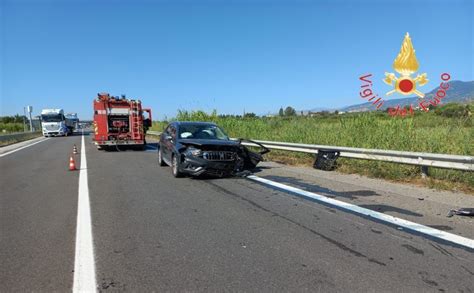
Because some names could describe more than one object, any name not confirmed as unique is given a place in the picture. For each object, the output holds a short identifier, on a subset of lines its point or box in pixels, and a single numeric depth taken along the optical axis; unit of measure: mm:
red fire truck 20266
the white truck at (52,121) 43875
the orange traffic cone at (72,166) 12344
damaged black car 9656
